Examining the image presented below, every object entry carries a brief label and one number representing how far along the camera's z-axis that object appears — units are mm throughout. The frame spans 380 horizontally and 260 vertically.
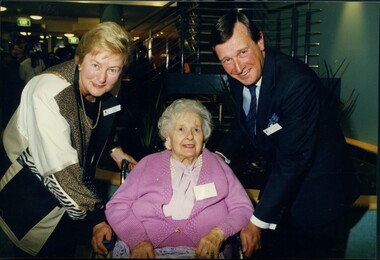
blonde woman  2055
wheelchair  2135
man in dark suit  2084
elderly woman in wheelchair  2205
